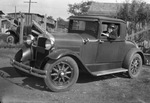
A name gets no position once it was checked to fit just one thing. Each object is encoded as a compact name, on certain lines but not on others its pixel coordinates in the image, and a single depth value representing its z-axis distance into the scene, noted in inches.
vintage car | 179.0
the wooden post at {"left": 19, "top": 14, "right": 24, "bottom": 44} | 416.5
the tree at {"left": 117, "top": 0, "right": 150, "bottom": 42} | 550.0
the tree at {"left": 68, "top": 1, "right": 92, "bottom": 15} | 1798.0
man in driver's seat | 218.2
